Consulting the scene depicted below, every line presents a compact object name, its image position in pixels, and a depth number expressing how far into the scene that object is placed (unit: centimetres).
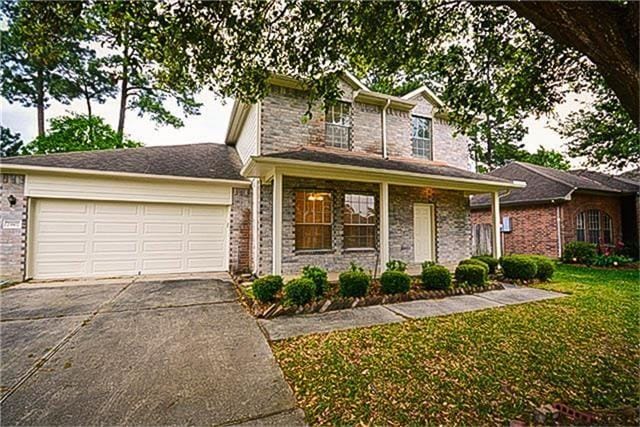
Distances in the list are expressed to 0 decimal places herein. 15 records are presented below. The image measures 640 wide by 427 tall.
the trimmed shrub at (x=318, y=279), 591
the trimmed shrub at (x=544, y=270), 796
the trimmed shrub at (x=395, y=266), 688
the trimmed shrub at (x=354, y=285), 587
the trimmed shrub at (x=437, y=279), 660
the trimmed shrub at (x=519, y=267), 779
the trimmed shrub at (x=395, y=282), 618
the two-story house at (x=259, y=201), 733
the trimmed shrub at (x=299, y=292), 534
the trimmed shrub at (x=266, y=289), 539
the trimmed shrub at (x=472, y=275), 699
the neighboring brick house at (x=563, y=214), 1226
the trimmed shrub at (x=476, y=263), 726
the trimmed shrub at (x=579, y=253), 1124
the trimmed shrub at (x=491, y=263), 835
